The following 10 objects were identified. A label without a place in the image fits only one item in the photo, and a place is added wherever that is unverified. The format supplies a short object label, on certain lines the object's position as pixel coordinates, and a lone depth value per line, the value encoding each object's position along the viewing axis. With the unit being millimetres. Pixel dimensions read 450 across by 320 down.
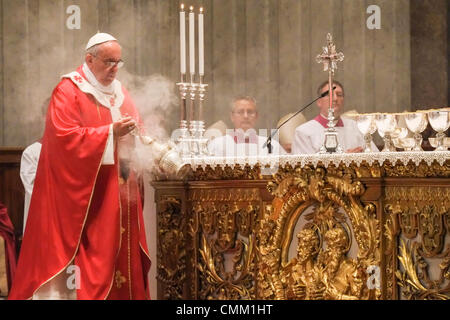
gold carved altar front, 9359
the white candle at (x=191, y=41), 11383
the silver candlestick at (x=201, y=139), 11742
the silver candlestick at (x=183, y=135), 11633
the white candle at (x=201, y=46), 11286
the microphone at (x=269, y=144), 11067
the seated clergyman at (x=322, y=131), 13102
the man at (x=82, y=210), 10742
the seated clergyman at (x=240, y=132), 13047
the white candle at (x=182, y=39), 11289
